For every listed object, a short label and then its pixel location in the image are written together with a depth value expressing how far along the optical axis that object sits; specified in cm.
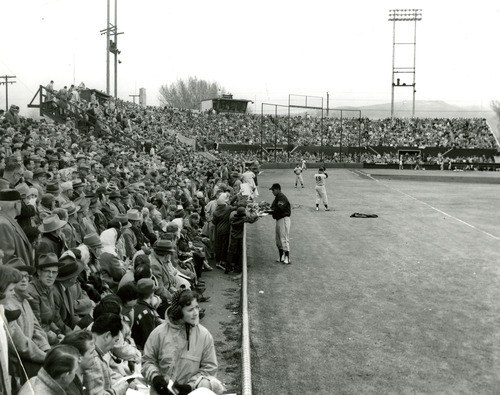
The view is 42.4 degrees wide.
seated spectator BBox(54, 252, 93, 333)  655
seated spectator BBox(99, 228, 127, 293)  850
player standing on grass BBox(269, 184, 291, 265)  1614
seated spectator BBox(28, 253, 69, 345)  619
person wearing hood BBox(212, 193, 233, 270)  1569
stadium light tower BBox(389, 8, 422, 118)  8150
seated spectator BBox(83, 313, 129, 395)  542
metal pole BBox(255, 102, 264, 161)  6762
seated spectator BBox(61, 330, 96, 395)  477
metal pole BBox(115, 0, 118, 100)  4481
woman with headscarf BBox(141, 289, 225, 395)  568
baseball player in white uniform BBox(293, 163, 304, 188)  3995
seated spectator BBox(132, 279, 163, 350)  722
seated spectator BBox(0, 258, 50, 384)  516
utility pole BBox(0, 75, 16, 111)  7371
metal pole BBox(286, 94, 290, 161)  7188
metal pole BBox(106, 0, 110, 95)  4284
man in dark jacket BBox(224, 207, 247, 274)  1534
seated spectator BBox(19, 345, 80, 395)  432
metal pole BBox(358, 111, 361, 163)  7250
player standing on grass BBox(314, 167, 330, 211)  2702
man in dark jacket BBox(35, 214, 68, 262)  762
